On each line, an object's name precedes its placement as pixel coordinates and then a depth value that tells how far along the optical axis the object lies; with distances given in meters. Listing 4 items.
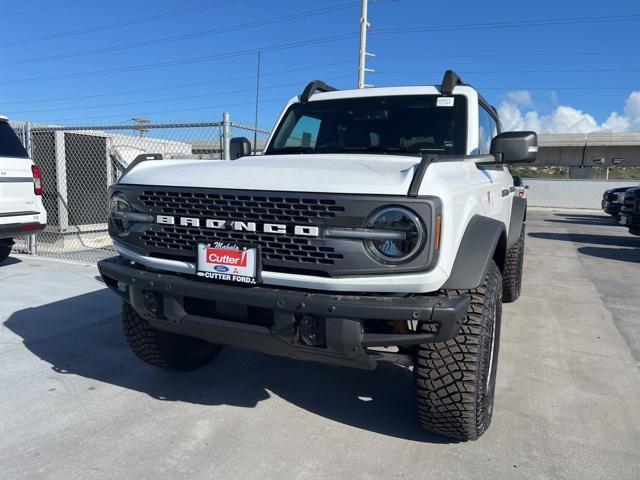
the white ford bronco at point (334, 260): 2.25
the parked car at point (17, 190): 6.21
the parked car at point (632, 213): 10.38
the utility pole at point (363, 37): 20.38
